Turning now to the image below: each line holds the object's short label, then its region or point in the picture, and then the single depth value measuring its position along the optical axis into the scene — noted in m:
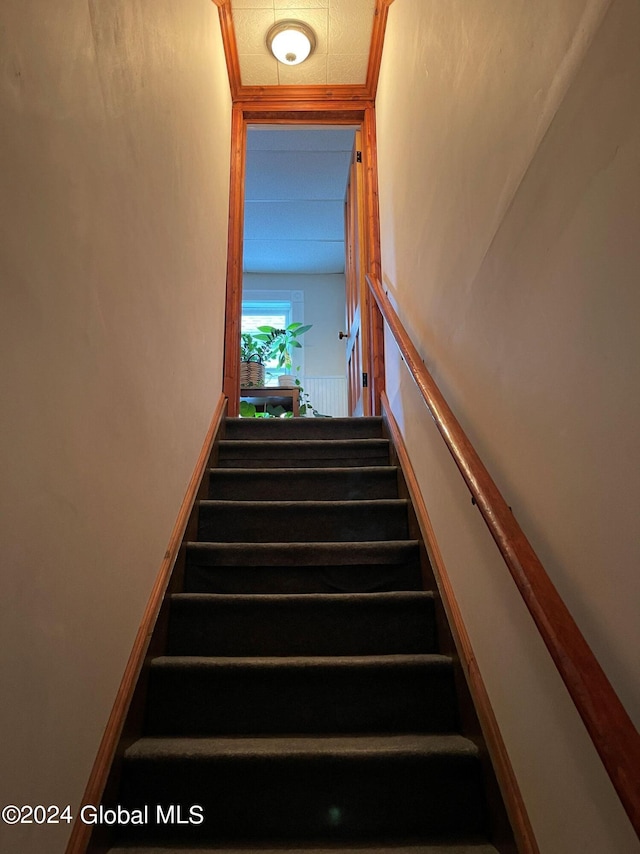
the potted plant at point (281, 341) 5.24
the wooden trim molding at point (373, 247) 3.11
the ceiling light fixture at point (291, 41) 3.14
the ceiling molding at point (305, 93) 3.52
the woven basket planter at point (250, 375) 4.11
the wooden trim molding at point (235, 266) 3.11
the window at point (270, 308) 6.36
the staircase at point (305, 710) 1.18
